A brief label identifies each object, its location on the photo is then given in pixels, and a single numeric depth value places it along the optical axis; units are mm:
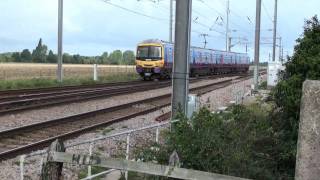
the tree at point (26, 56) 150750
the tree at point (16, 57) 153000
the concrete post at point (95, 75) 44906
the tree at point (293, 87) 8570
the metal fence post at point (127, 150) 10072
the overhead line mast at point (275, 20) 55250
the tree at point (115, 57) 153675
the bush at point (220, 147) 7121
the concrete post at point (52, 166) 5113
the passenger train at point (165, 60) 46625
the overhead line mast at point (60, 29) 39594
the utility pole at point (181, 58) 12500
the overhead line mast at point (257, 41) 35294
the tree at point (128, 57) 138250
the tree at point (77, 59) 159000
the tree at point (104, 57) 155800
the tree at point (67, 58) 156775
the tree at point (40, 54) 145625
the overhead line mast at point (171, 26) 56359
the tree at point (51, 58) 146125
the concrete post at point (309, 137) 4234
